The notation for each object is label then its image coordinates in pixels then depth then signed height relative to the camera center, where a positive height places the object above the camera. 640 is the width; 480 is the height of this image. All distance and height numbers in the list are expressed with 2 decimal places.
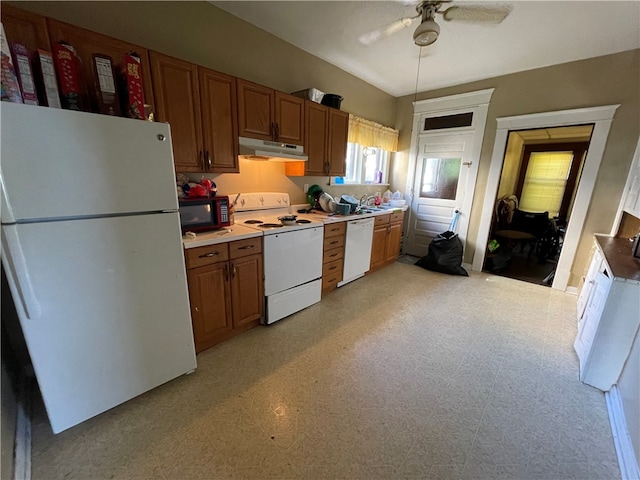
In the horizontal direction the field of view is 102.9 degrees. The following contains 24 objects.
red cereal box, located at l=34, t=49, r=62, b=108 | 1.19 +0.42
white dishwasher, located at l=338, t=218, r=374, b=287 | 3.08 -0.86
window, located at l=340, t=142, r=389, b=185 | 3.87 +0.22
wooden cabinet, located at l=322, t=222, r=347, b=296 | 2.79 -0.85
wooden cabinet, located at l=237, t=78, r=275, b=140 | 2.15 +0.57
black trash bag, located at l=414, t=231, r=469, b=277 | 3.69 -1.04
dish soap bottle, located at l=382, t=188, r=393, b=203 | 4.30 -0.28
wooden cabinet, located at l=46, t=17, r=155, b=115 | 1.39 +0.72
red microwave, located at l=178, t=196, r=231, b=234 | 1.91 -0.30
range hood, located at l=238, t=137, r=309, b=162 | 2.19 +0.24
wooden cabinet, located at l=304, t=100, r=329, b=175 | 2.70 +0.45
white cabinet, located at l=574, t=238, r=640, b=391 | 1.58 -0.90
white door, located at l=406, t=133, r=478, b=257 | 3.77 -0.08
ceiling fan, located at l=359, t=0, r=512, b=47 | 1.80 +1.20
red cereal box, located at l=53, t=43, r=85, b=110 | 1.22 +0.46
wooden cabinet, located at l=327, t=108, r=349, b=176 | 2.96 +0.44
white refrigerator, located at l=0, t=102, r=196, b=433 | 1.07 -0.38
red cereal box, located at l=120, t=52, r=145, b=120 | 1.36 +0.46
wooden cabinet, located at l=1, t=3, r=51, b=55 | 1.27 +0.71
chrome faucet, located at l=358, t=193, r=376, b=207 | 3.96 -0.30
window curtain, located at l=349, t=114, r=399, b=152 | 3.52 +0.66
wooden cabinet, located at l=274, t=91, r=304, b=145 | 2.41 +0.57
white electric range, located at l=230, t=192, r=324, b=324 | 2.27 -0.70
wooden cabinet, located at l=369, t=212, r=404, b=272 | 3.56 -0.86
